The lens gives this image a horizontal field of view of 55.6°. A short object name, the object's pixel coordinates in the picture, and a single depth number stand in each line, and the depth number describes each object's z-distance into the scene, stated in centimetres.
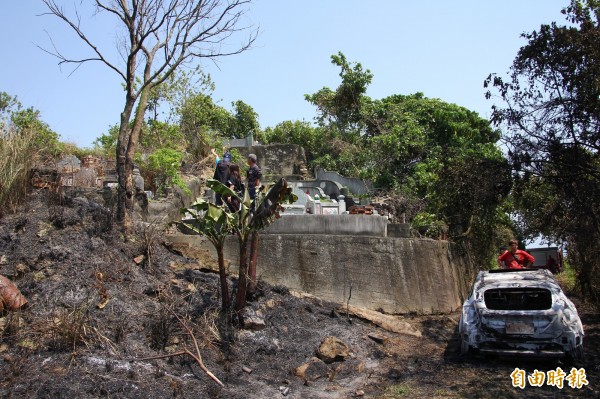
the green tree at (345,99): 2581
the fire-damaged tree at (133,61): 1065
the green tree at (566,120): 1084
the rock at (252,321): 911
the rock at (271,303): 992
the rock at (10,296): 770
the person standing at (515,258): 1205
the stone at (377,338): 1016
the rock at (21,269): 863
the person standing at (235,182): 1210
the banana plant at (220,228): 885
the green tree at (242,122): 3309
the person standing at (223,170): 1226
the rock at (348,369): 859
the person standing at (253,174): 1216
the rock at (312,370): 833
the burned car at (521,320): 865
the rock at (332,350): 898
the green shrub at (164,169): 1420
